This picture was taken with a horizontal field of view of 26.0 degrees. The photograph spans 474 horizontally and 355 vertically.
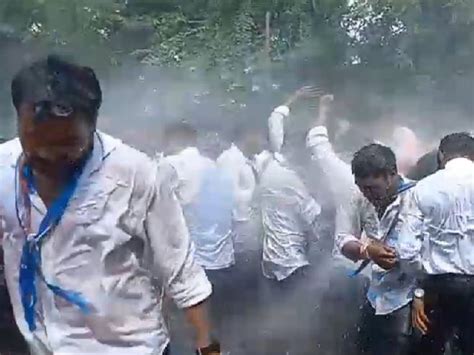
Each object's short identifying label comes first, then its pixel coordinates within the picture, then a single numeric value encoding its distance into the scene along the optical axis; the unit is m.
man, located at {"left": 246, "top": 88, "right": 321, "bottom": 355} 5.13
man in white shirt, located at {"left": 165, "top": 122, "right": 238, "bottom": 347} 4.85
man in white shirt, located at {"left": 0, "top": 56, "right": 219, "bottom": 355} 2.16
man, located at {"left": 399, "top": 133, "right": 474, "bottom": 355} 3.87
